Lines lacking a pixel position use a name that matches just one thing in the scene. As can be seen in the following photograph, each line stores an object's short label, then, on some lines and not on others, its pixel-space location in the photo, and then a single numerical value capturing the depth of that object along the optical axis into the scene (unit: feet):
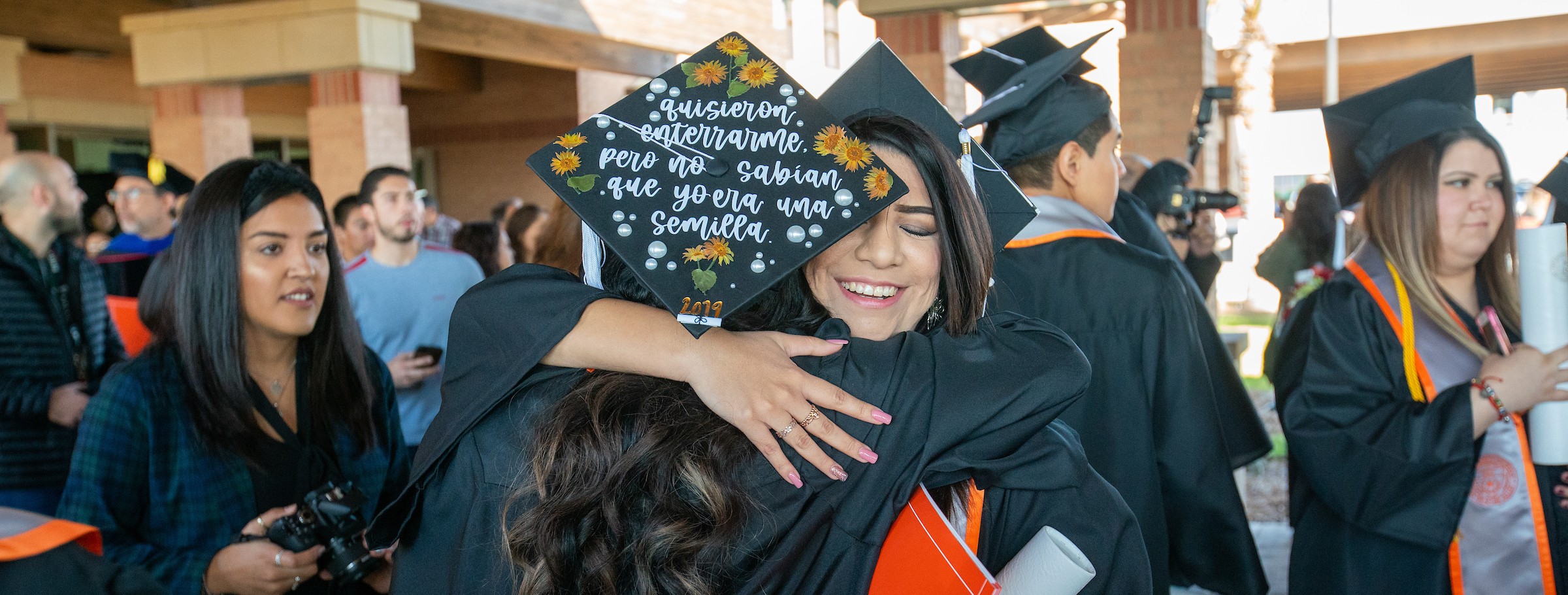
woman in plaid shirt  6.96
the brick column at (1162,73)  21.22
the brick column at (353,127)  30.89
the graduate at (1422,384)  7.87
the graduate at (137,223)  18.38
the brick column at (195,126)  32.81
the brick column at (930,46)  21.34
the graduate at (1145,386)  8.79
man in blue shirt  14.39
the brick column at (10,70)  34.58
